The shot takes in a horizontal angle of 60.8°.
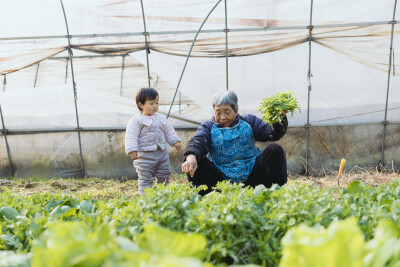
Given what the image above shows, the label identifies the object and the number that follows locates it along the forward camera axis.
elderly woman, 3.15
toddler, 4.34
